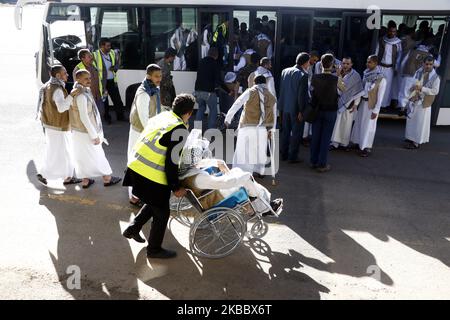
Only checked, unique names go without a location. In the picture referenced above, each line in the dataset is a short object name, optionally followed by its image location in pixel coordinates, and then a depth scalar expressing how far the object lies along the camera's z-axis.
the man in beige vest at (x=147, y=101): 5.31
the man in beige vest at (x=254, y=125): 6.13
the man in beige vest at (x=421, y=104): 7.63
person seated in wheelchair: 4.34
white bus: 8.41
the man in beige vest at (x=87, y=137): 5.57
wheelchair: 4.39
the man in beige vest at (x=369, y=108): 7.27
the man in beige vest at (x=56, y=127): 5.62
